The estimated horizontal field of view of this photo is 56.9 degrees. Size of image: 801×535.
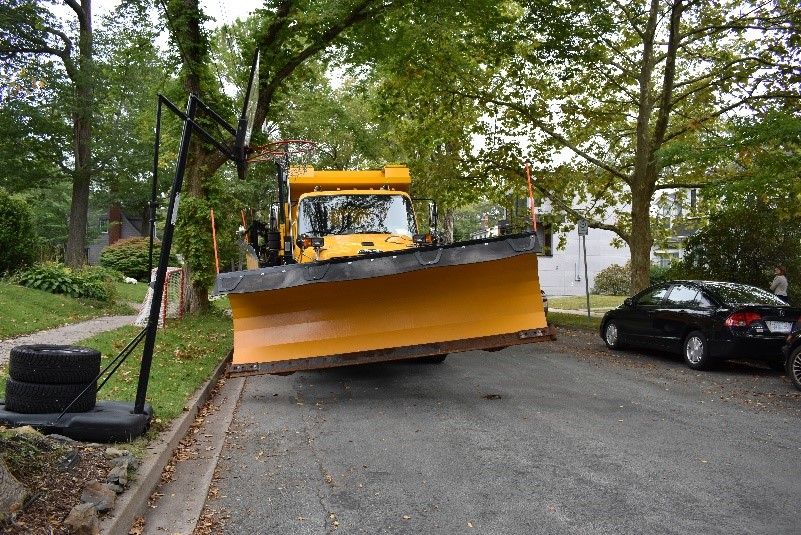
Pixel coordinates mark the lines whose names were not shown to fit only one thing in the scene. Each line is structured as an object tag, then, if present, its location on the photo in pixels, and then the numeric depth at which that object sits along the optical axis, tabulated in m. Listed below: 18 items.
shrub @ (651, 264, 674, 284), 37.22
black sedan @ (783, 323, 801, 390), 10.09
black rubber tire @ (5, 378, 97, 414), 5.81
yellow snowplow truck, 8.49
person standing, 16.73
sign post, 19.70
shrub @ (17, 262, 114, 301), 20.08
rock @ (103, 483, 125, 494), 4.82
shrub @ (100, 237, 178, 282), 36.72
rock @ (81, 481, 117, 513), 4.44
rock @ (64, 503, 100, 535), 4.01
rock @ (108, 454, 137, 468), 5.19
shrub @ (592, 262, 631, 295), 38.12
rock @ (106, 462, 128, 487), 4.91
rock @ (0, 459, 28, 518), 3.91
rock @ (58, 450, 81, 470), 4.83
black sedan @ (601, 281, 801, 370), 11.39
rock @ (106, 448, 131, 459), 5.33
